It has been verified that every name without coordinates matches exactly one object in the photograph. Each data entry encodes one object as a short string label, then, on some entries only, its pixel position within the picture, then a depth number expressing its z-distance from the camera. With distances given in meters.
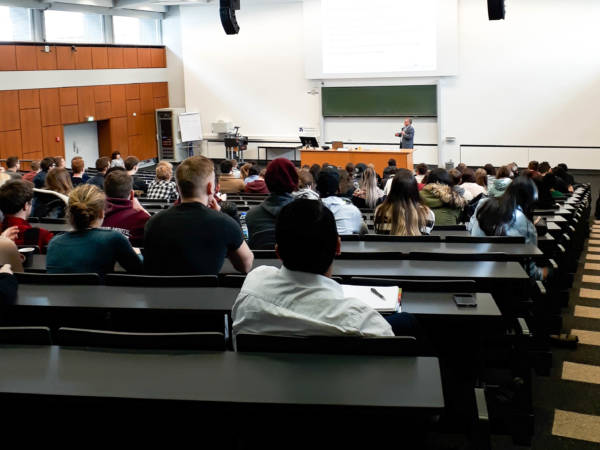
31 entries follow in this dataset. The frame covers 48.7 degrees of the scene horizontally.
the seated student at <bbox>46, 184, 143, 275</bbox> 3.34
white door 15.52
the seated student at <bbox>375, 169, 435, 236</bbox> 4.60
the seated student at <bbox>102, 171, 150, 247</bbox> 4.60
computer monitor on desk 14.90
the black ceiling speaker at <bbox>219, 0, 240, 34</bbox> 10.84
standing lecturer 14.80
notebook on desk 2.39
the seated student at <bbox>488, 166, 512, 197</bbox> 6.65
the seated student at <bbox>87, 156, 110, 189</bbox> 8.42
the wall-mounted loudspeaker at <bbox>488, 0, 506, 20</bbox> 9.87
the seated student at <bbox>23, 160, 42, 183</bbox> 8.91
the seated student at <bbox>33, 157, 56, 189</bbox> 8.20
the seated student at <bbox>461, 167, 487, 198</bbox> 7.86
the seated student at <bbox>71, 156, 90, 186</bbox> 8.39
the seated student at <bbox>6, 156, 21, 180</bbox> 8.99
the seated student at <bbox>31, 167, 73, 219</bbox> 6.04
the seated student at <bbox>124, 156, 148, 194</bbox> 8.70
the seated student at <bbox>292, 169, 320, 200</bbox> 6.59
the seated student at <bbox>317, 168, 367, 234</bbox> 5.24
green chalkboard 15.70
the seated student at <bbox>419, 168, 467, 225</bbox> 6.05
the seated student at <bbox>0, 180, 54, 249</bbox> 4.09
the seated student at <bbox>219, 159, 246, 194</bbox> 8.93
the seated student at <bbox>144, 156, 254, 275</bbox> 3.25
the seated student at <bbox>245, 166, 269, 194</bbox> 8.73
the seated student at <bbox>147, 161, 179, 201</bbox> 7.90
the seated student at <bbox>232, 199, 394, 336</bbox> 2.04
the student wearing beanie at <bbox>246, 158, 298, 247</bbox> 4.53
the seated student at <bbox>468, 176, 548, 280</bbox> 4.67
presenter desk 14.12
